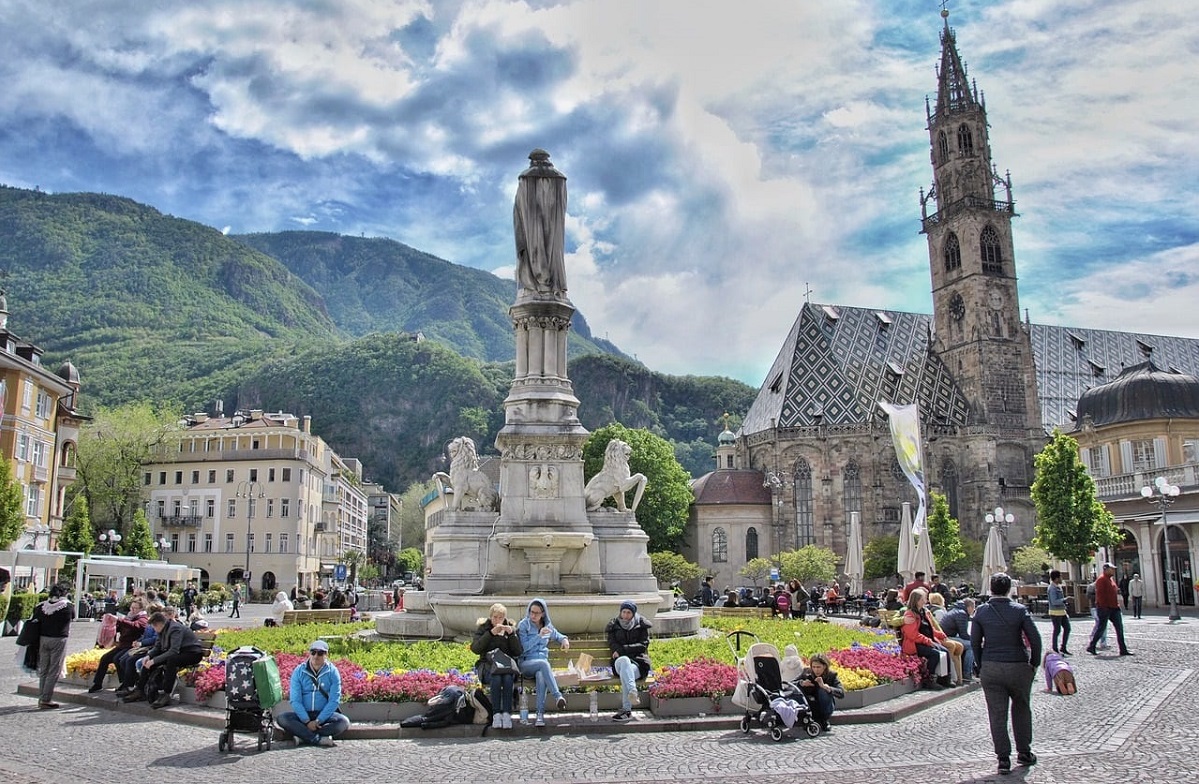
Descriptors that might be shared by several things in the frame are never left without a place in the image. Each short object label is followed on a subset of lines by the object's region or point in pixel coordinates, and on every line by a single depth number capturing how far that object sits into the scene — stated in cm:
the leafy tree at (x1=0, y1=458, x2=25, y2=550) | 3291
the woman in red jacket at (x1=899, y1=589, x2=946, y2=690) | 1305
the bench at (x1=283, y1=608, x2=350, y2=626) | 2186
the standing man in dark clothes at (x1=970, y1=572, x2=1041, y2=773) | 809
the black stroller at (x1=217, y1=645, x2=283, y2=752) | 944
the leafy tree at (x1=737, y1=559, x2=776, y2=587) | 5973
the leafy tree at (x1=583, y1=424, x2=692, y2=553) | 6119
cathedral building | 6650
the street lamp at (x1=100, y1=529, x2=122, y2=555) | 3850
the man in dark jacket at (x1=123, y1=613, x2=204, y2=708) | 1164
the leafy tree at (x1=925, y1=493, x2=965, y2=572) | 5394
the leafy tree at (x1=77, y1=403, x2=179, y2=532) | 5369
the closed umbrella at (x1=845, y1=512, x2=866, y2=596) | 3497
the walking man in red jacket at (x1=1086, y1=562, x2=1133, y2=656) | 1639
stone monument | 1656
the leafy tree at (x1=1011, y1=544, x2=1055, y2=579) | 5041
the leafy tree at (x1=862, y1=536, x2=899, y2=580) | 5903
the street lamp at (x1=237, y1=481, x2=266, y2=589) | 6216
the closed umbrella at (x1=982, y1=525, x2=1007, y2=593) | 3200
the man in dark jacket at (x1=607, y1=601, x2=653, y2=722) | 1078
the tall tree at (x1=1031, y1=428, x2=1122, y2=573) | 3641
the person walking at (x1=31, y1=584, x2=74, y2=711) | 1212
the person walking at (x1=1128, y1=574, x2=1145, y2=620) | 2920
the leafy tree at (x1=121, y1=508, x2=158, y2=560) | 4875
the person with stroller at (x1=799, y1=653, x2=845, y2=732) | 1007
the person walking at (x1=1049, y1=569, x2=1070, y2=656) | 1628
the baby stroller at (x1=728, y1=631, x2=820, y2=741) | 973
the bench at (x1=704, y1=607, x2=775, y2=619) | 2301
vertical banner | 3578
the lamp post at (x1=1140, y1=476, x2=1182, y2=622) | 2775
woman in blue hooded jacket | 1024
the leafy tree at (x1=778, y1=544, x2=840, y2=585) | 5603
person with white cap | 962
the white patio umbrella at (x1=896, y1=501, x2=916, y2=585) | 3097
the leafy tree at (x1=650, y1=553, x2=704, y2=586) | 5575
